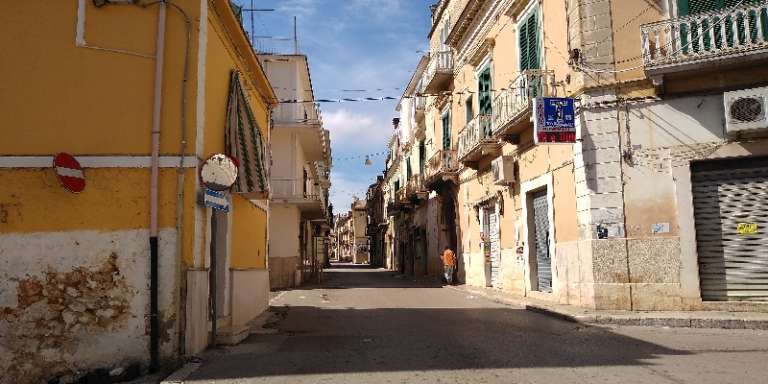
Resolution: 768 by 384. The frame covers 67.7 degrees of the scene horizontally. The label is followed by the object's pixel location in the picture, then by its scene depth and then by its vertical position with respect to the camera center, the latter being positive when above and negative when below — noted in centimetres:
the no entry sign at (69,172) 712 +101
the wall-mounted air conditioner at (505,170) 1667 +213
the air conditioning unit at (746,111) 1100 +245
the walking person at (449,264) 2372 -83
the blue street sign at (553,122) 1236 +259
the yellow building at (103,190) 714 +80
